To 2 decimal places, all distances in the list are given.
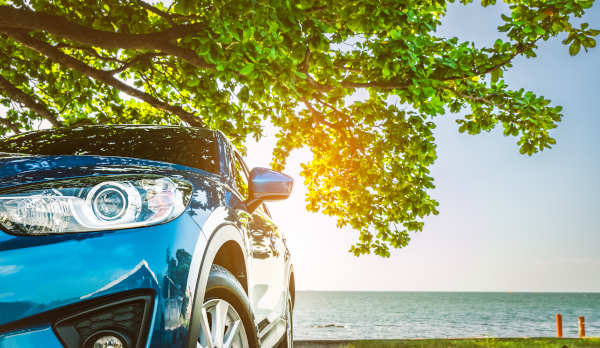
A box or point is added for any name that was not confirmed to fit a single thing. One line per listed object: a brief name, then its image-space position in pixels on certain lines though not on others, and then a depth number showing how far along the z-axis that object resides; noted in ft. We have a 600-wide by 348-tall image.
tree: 17.26
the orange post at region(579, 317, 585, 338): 63.68
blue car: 4.57
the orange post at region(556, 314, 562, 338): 62.28
